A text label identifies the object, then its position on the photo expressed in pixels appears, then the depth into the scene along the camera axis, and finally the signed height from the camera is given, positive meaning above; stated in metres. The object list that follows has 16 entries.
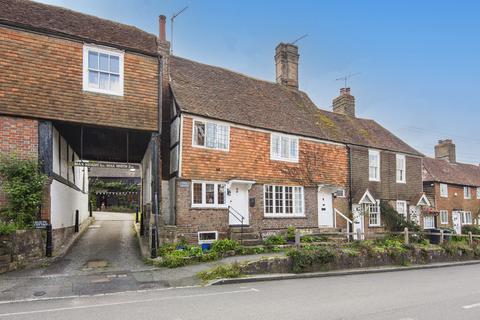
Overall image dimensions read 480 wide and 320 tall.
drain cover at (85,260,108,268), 13.31 -2.54
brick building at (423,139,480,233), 34.78 -0.13
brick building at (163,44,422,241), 17.66 +1.72
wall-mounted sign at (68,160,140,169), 15.77 +1.08
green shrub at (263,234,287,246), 17.70 -2.32
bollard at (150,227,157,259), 14.14 -2.05
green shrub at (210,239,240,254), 15.36 -2.23
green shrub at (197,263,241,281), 11.80 -2.53
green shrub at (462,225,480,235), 32.47 -3.45
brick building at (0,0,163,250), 13.66 +4.04
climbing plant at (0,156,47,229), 12.58 +0.08
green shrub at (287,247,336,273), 13.53 -2.42
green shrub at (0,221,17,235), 11.34 -1.08
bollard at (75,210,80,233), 20.73 -1.62
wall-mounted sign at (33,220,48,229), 13.08 -1.10
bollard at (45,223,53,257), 13.41 -1.78
